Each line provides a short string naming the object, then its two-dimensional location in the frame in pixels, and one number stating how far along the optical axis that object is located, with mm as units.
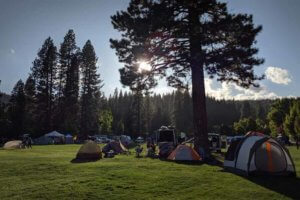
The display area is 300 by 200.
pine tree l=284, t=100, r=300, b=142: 39075
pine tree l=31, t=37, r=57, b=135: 38830
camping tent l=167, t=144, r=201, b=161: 13320
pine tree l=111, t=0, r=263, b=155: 13230
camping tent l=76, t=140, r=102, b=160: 14372
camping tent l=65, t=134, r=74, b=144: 37994
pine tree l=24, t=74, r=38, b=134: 40594
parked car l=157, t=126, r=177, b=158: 22119
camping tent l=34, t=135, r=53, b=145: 35393
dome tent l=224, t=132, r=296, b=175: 9481
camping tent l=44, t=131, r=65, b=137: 35515
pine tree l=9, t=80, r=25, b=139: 37919
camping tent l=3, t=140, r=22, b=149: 22927
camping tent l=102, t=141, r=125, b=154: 17781
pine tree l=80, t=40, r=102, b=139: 42404
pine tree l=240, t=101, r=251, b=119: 91791
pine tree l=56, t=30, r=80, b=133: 40572
